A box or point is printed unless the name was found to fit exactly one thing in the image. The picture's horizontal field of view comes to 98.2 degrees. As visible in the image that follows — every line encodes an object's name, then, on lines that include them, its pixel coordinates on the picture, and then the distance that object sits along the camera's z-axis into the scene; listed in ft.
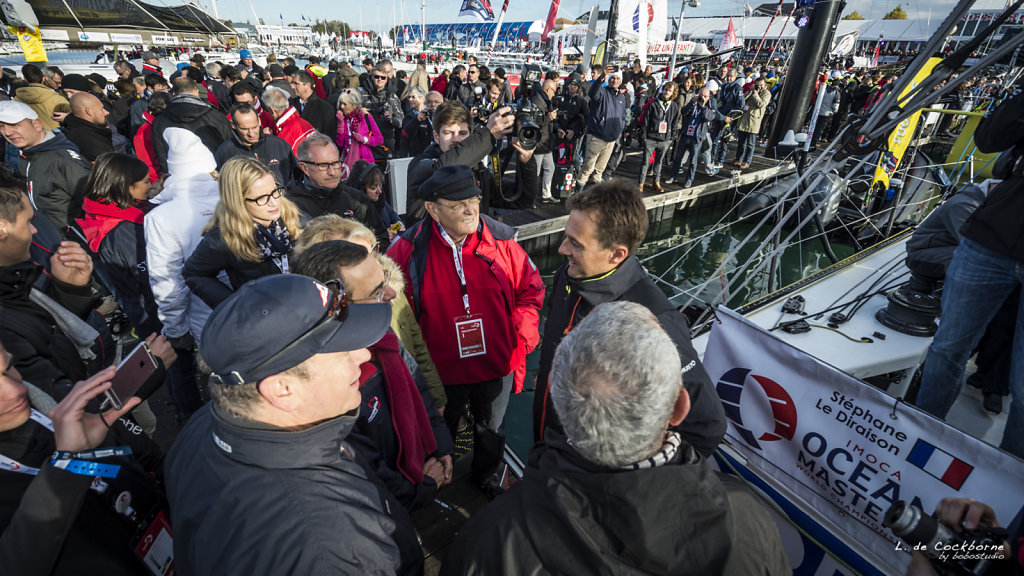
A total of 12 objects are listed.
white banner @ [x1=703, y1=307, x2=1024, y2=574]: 4.95
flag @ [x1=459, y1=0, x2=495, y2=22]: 65.98
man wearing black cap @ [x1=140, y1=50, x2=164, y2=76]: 30.04
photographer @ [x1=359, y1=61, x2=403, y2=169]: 26.09
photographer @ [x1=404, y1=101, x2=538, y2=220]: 10.15
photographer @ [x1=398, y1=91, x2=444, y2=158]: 19.43
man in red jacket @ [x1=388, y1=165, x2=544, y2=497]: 7.84
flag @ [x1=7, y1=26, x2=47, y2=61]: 31.17
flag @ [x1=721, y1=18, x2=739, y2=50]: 56.31
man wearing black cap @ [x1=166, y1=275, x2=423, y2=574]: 3.23
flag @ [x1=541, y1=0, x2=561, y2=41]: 60.85
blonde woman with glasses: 7.94
